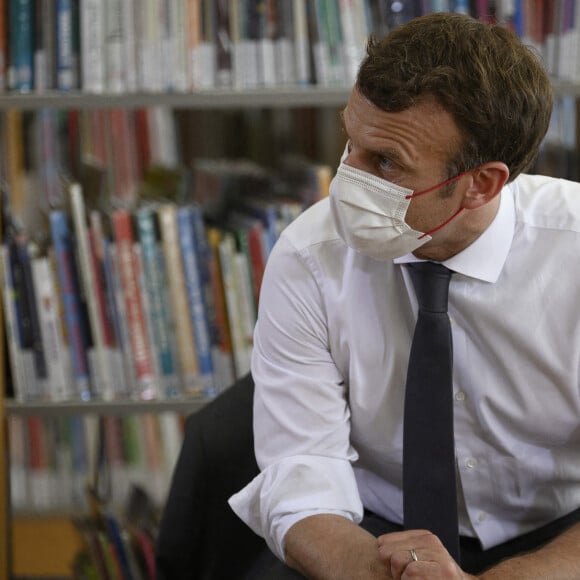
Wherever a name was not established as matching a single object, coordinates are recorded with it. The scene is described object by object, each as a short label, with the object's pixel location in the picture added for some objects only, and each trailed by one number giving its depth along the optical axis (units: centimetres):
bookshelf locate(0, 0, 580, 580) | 347
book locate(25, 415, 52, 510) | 379
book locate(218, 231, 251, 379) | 356
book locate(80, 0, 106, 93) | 348
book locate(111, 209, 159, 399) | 354
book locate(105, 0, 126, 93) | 348
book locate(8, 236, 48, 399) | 355
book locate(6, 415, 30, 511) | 377
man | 293
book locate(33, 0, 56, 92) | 350
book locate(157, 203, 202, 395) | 354
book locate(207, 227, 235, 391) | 357
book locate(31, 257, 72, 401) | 356
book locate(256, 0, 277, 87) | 349
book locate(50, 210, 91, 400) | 354
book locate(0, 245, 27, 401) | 355
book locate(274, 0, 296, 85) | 350
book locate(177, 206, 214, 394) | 355
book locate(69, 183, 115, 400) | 353
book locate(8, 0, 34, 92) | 350
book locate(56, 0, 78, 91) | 349
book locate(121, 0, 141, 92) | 348
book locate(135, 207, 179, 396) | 354
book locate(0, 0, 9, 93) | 351
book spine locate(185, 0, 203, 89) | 348
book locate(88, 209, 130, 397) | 355
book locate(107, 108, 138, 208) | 386
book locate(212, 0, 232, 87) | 349
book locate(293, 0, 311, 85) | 349
